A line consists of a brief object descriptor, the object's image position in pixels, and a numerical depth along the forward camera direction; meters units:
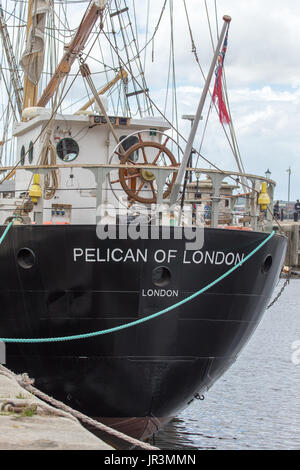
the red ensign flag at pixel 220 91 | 13.77
